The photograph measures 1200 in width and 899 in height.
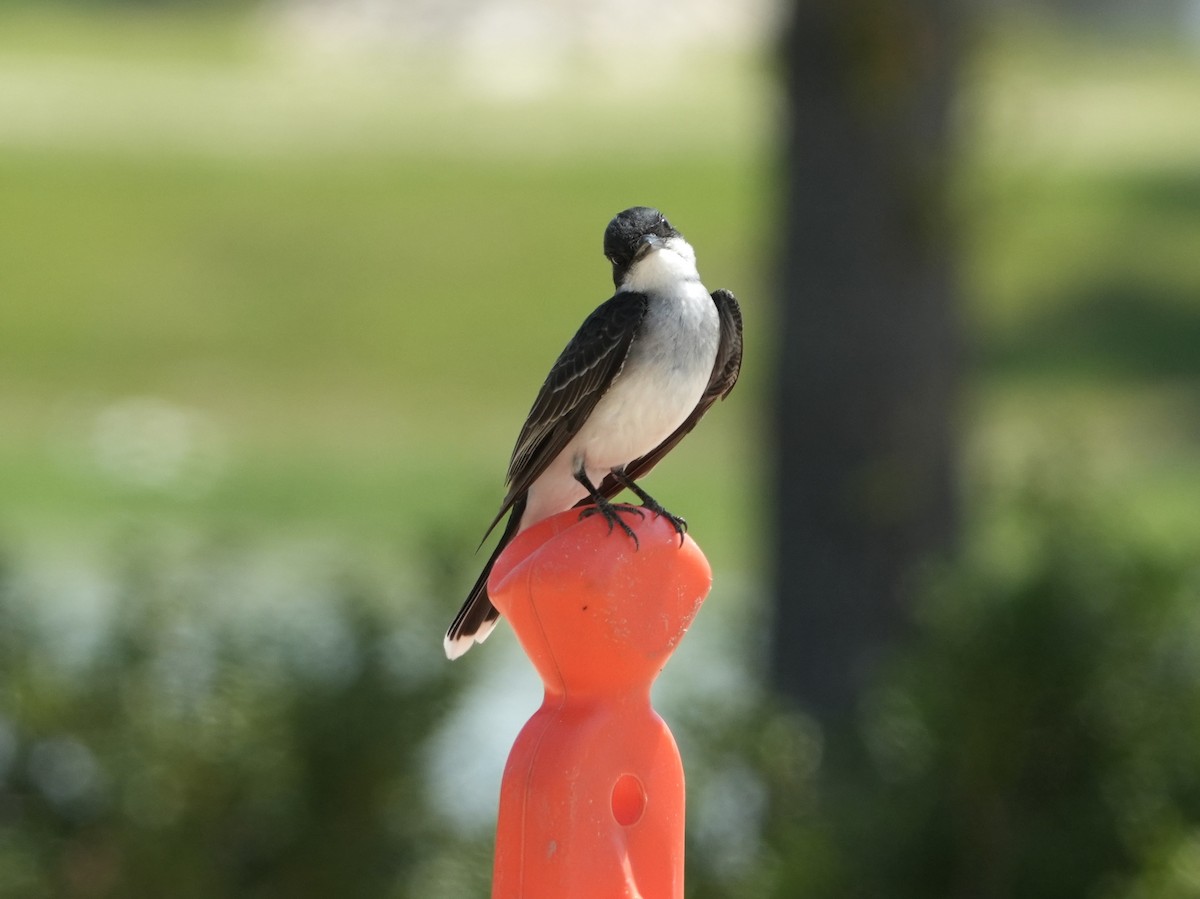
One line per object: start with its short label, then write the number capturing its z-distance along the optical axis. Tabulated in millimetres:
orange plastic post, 5426
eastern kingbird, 6359
